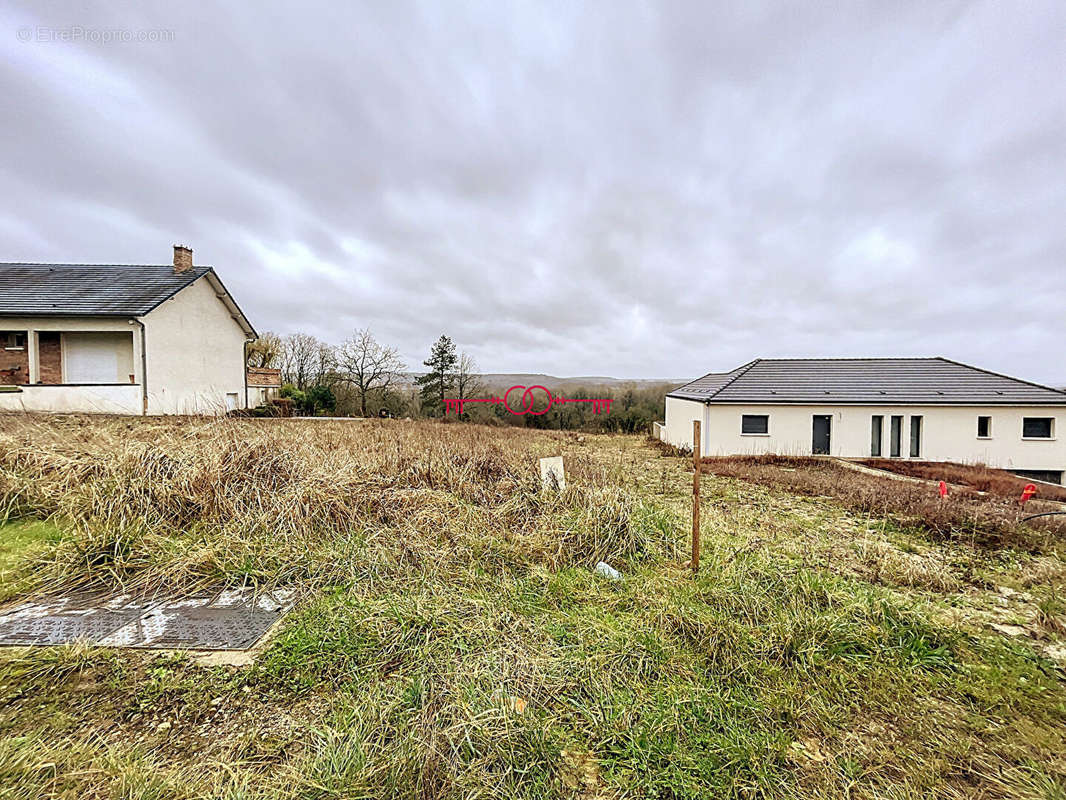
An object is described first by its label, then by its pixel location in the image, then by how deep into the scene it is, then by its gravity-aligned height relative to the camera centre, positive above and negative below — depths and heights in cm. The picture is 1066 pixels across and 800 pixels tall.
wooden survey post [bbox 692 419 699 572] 373 -112
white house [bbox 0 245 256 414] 1210 +165
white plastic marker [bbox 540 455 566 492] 546 -114
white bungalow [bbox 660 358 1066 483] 1620 -102
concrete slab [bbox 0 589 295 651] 254 -160
